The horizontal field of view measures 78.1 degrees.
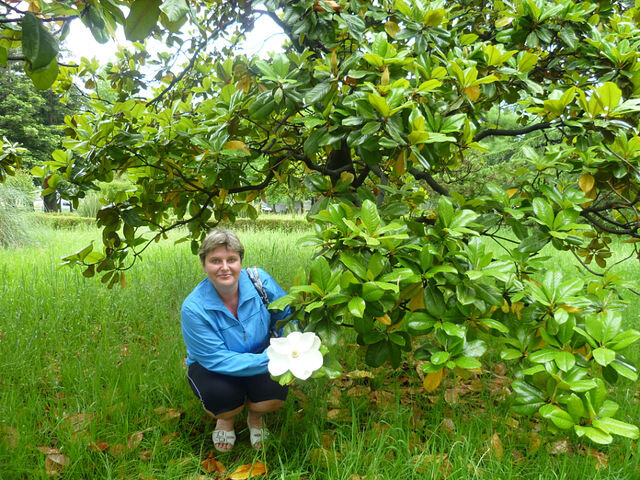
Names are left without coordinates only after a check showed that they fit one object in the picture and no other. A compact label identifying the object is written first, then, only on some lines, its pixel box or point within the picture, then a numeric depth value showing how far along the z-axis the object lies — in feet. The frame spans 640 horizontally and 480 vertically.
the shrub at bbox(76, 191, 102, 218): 37.78
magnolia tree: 3.86
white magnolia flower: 3.79
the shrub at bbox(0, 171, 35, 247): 19.52
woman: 6.20
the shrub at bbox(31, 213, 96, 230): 31.04
